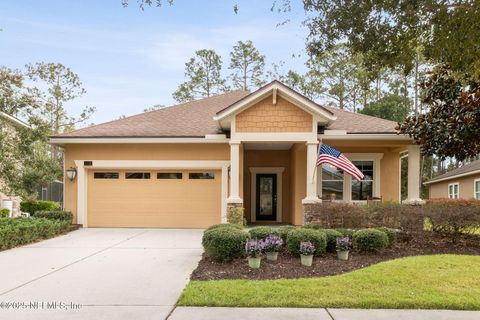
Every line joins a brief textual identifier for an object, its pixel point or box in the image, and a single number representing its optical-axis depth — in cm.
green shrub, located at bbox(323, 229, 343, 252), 889
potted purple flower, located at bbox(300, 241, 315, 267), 800
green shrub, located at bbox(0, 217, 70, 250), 1062
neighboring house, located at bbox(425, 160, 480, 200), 2498
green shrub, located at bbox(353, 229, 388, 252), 890
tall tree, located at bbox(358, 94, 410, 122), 3127
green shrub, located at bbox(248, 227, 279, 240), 890
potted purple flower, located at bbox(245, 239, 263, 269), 772
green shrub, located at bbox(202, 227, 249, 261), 813
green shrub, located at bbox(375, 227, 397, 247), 970
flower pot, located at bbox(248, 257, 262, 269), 773
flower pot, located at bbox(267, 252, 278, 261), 832
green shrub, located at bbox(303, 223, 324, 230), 1011
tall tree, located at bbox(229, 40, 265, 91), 3950
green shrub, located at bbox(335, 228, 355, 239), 926
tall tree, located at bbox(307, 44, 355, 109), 3525
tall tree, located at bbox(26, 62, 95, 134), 3003
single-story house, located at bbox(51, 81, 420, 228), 1384
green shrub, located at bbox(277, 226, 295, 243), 912
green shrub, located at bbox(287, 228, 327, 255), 839
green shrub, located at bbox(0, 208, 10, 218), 1654
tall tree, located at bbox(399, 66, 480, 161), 1111
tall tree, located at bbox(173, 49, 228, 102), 4053
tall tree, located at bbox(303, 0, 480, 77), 550
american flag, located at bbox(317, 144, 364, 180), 1251
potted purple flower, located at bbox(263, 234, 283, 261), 830
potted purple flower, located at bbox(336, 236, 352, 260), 852
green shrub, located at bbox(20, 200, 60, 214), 1820
